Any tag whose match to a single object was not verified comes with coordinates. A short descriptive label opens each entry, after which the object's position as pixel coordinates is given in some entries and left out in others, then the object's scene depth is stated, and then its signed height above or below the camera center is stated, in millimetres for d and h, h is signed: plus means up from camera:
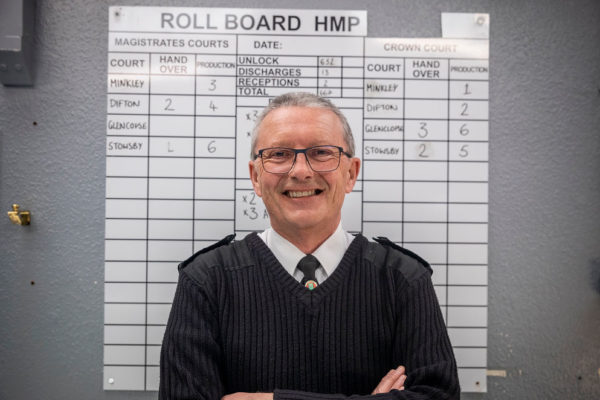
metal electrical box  1522 +601
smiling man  1147 -325
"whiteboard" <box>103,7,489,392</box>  1616 +212
